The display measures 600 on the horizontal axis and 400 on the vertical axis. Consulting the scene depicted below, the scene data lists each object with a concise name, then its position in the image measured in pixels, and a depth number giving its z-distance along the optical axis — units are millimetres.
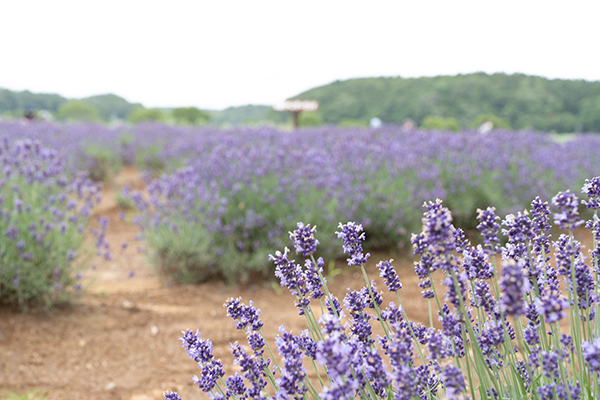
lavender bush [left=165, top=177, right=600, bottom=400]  823
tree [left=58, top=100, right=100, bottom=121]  43812
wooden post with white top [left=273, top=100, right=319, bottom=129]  18158
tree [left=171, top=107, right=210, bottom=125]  35938
